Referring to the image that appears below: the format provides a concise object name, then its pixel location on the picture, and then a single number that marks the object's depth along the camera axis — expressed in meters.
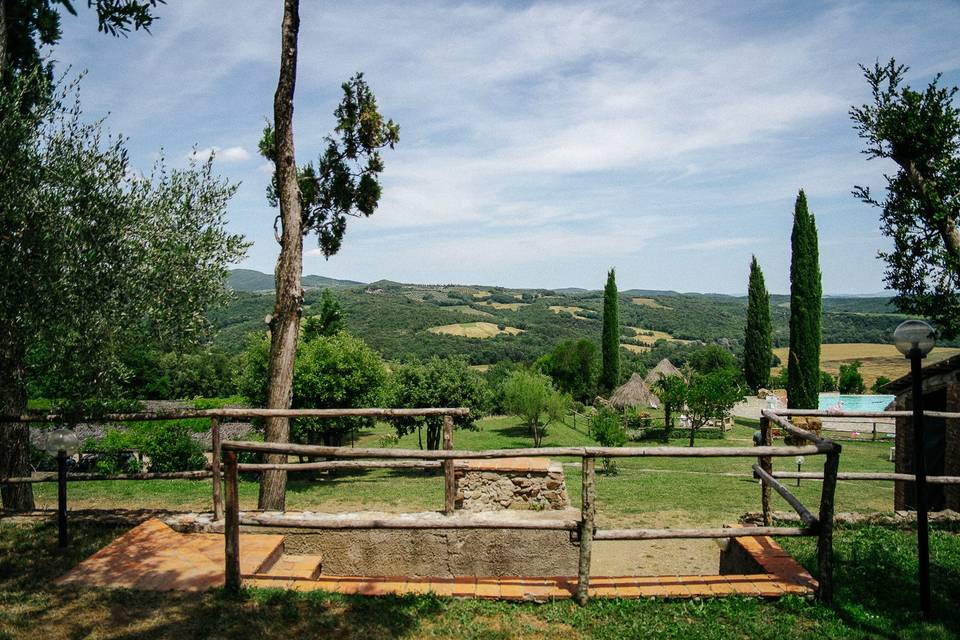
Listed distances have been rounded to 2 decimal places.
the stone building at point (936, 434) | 11.33
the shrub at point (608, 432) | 23.58
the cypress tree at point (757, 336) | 50.78
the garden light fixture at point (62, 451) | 6.23
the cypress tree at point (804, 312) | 38.09
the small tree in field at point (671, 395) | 32.69
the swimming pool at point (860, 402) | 39.38
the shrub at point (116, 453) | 18.49
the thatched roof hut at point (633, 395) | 40.22
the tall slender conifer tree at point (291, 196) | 8.39
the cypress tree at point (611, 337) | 54.12
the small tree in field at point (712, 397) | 31.16
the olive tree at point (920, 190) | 5.40
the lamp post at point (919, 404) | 4.99
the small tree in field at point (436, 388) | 25.97
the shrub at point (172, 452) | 18.33
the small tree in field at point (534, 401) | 34.16
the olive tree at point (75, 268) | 5.72
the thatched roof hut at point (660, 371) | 46.81
